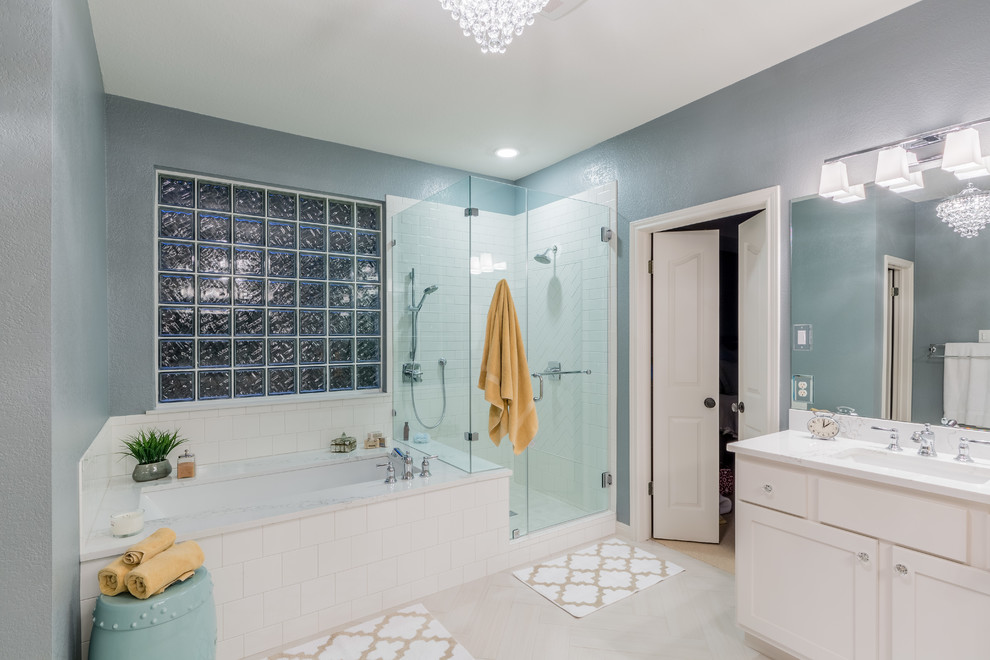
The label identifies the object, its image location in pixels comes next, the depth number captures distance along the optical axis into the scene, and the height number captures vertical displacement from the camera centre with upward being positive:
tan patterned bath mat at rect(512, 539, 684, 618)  2.48 -1.38
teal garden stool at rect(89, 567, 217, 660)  1.54 -0.96
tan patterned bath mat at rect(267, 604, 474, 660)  2.05 -1.38
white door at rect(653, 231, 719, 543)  3.16 -0.32
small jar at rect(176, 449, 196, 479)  2.70 -0.76
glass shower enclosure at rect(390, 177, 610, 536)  2.82 +0.00
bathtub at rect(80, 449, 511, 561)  2.07 -0.83
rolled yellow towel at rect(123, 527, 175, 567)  1.66 -0.77
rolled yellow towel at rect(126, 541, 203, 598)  1.58 -0.81
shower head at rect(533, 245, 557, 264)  3.05 +0.45
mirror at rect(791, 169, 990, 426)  1.89 +0.12
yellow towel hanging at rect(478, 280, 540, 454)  2.69 -0.28
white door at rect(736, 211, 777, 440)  2.53 -0.02
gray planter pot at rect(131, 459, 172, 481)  2.60 -0.76
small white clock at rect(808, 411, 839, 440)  2.16 -0.44
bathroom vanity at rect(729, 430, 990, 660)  1.47 -0.77
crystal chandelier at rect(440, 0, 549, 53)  1.47 +0.96
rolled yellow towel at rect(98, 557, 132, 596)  1.60 -0.82
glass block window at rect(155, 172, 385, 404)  2.96 +0.26
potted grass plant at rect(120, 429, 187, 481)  2.61 -0.68
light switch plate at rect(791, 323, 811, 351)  2.33 -0.04
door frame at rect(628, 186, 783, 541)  3.17 -0.36
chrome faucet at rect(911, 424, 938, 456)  1.85 -0.44
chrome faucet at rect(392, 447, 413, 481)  2.67 -0.77
